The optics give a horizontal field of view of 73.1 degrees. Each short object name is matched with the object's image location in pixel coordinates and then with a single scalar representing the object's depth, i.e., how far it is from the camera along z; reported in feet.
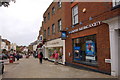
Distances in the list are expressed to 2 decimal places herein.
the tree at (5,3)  12.97
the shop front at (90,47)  17.17
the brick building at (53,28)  32.13
